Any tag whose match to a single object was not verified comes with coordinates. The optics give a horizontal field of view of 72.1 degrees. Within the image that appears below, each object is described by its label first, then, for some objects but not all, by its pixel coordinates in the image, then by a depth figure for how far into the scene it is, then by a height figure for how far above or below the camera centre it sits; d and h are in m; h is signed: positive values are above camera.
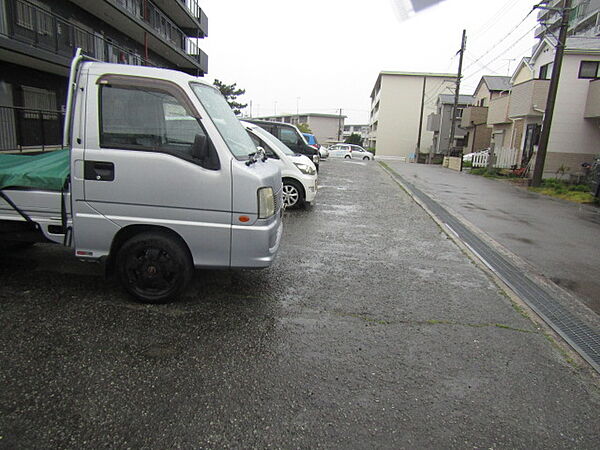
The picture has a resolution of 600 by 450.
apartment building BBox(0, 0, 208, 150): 11.85 +2.93
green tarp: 3.83 -0.41
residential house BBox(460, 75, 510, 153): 34.03 +3.28
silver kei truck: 3.66 -0.46
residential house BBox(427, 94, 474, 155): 42.47 +2.74
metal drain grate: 3.70 -1.59
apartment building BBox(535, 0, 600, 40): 41.34 +14.77
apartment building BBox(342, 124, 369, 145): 134.00 +6.70
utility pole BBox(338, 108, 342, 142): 94.44 +4.26
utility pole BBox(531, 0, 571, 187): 15.31 +2.45
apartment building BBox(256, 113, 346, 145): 102.31 +5.55
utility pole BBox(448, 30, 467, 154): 31.09 +6.80
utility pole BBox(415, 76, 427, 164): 43.09 +0.06
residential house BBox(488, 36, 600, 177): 20.59 +2.57
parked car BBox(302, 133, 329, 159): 25.94 +0.38
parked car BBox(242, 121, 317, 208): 9.02 -0.62
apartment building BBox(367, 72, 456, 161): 60.03 +5.71
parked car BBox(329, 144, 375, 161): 39.41 -0.40
